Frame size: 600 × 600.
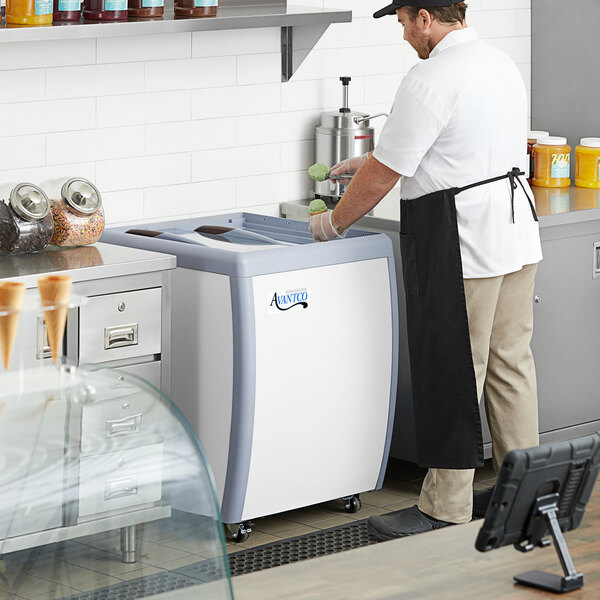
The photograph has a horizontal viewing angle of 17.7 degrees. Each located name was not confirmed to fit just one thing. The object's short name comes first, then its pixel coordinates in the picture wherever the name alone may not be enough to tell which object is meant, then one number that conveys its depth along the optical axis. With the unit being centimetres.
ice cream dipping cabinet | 540
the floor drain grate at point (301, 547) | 541
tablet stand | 265
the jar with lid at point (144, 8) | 567
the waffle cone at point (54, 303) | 239
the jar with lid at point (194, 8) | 584
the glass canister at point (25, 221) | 506
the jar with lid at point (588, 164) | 721
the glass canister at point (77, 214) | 525
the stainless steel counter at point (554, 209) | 635
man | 529
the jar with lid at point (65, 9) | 540
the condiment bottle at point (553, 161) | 725
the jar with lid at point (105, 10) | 549
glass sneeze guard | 240
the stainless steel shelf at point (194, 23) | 518
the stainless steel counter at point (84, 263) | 489
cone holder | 236
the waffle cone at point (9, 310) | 236
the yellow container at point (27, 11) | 519
